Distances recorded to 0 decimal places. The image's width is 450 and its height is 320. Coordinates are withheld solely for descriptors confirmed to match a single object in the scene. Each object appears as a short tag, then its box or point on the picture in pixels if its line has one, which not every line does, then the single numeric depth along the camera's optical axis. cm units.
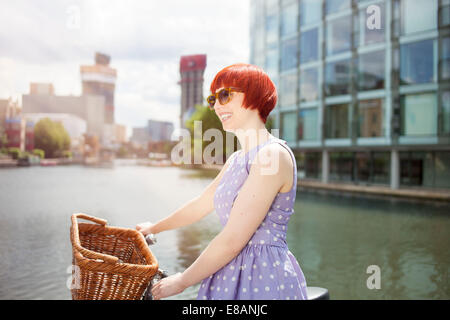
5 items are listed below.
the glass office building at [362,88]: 2364
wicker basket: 135
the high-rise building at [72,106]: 6806
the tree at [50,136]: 5981
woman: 131
